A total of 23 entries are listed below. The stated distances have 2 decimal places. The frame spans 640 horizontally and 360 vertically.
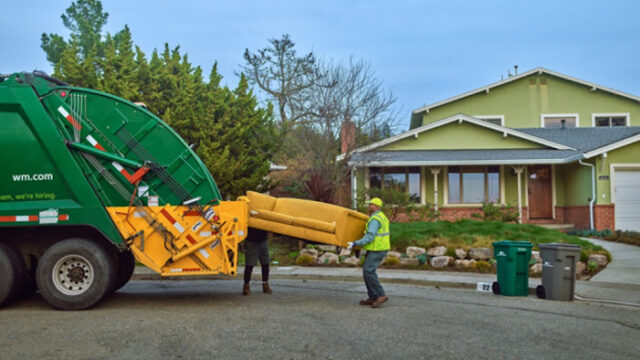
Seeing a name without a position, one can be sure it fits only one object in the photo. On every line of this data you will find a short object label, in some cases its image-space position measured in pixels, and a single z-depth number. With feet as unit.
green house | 63.52
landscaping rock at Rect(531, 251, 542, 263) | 41.65
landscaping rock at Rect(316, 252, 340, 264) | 45.11
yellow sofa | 28.12
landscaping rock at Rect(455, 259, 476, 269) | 42.60
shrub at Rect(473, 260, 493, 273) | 42.09
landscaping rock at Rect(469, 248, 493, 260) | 43.01
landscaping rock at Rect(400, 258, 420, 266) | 43.54
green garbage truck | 25.53
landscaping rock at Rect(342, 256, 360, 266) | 44.62
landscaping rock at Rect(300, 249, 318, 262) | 45.64
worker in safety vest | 27.40
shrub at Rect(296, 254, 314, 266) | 45.09
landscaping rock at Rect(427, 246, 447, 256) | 43.70
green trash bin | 32.17
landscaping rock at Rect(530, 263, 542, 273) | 40.75
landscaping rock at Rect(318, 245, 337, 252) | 47.03
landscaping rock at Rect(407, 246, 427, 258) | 44.04
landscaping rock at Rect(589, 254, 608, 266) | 40.57
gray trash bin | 31.04
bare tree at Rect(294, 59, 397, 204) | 59.36
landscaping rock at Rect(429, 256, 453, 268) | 43.06
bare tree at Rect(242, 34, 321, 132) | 102.58
